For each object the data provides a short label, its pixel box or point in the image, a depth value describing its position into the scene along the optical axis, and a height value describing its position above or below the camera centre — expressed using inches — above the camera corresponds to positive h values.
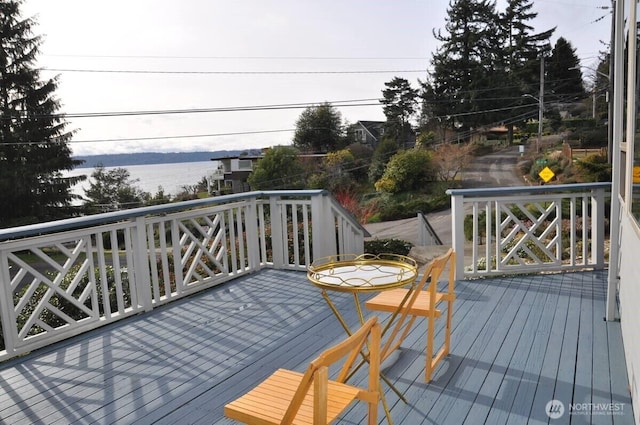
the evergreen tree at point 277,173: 924.0 -6.5
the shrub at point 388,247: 416.0 -71.0
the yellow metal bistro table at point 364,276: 92.4 -22.8
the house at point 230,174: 1165.1 -5.9
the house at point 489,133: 1099.3 +58.3
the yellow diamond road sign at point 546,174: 841.5 -30.2
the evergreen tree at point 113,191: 1110.4 -31.7
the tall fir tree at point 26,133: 937.5 +94.7
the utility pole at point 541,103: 1043.9 +116.6
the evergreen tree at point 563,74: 1053.2 +178.0
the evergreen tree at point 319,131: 1136.8 +83.3
